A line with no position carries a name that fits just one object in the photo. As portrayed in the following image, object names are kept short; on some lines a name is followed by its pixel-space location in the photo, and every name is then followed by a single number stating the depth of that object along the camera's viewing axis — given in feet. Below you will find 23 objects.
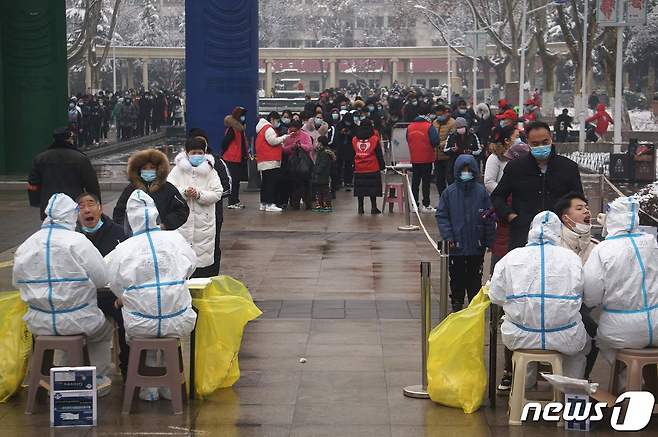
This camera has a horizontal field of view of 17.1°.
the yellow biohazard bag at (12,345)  49.27
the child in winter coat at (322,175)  115.26
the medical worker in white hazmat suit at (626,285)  45.37
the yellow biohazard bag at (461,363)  47.70
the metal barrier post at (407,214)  102.88
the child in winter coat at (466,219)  64.91
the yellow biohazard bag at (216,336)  49.47
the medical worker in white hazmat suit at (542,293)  45.20
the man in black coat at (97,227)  52.64
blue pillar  137.38
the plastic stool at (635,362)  45.33
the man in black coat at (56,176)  72.83
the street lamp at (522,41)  252.08
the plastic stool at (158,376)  46.97
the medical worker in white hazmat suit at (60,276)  47.38
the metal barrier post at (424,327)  49.59
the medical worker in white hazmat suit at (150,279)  46.49
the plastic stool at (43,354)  47.66
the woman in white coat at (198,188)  65.13
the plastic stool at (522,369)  45.73
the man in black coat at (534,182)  57.99
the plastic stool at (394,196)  116.87
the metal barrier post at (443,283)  52.28
